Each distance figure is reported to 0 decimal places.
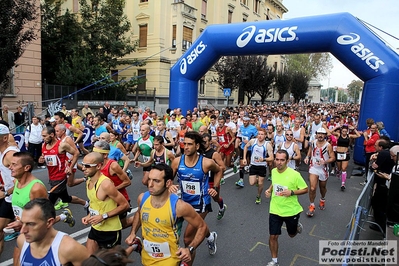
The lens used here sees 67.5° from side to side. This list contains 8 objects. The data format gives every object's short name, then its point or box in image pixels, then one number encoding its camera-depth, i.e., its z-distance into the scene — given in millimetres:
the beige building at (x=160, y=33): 25312
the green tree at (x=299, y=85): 48594
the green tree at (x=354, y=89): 101938
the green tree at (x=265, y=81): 31312
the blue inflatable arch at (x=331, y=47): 9367
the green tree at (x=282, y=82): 41156
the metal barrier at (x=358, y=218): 3005
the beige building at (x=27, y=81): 14891
